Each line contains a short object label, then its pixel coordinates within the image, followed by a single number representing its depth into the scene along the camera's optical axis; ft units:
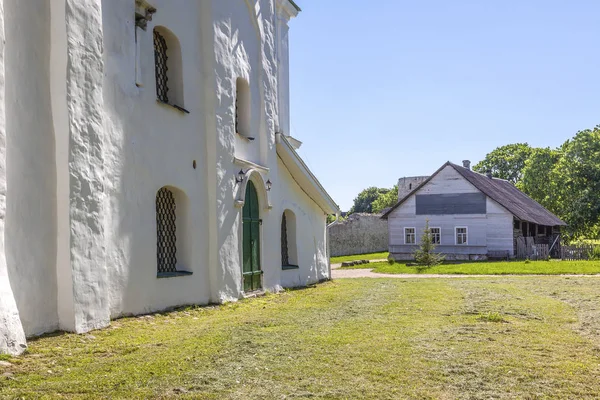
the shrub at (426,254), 89.51
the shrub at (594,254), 94.76
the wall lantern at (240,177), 40.93
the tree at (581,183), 138.00
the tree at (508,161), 207.21
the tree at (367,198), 343.26
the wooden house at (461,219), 105.81
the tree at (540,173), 163.63
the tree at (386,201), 265.46
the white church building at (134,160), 23.34
